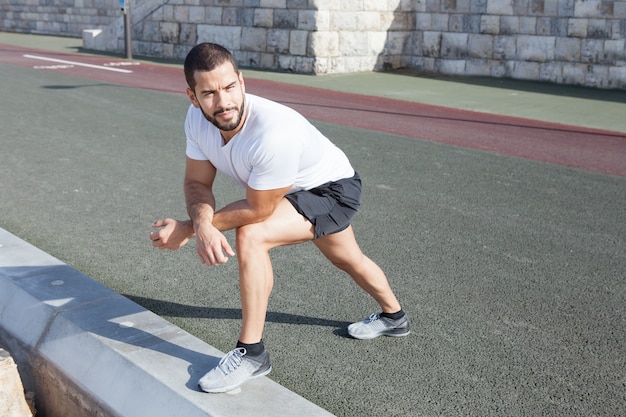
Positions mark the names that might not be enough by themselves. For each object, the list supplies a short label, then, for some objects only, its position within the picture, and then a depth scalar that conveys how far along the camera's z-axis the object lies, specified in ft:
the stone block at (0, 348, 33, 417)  11.87
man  10.78
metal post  63.98
